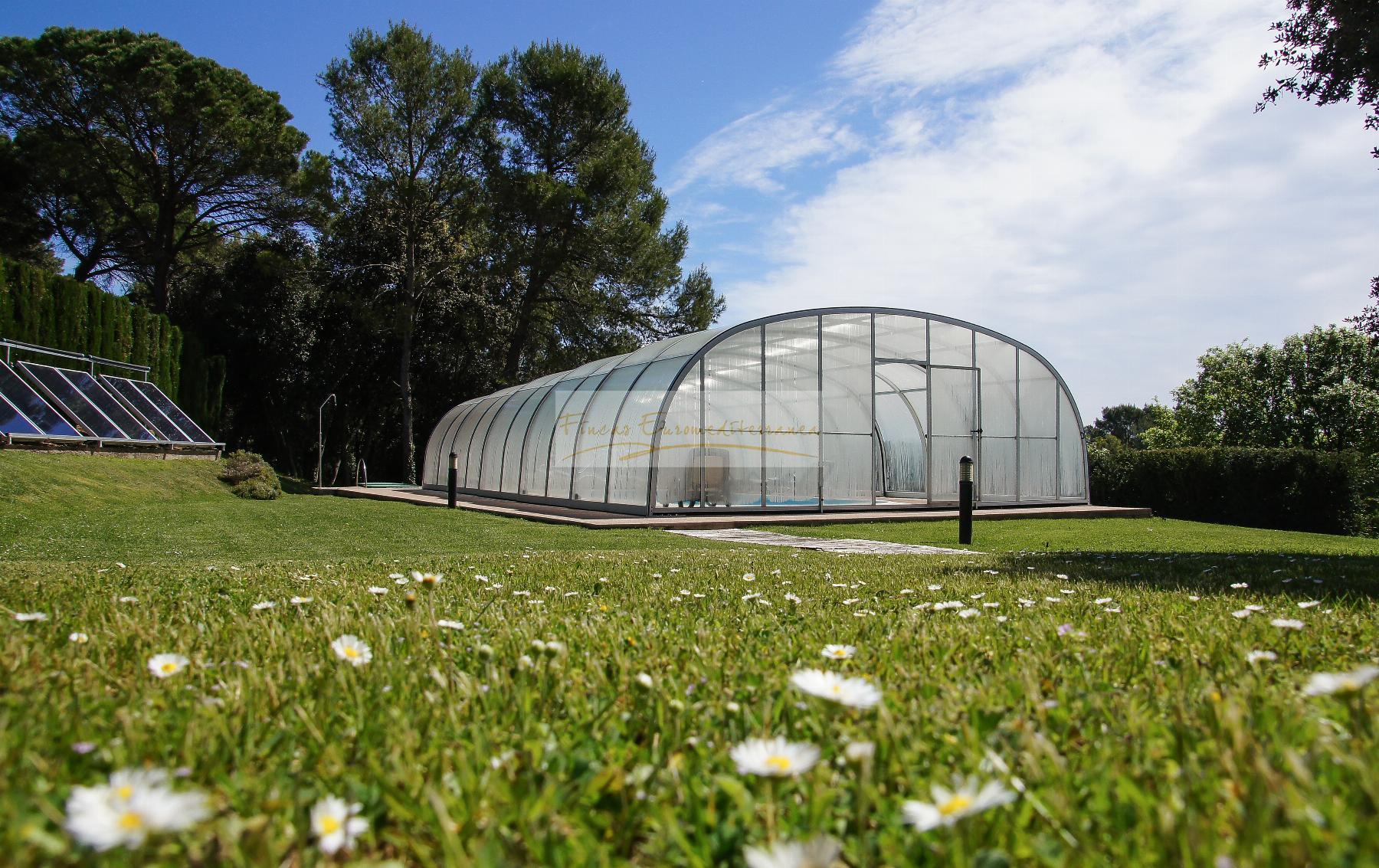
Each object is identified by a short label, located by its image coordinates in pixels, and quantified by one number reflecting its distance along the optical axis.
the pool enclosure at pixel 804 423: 15.34
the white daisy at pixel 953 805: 0.89
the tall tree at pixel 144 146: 24.86
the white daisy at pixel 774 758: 1.01
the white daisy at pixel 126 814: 0.75
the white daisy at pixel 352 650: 1.68
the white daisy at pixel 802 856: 0.78
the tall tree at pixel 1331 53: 8.04
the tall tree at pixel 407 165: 28.33
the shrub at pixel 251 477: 18.00
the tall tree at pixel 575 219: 28.48
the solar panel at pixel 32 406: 15.98
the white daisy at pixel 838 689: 1.22
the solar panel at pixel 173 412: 20.69
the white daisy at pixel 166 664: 1.59
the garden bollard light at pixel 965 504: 10.76
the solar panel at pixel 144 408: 19.52
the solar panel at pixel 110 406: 18.34
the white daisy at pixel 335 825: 0.92
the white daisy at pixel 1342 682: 1.10
